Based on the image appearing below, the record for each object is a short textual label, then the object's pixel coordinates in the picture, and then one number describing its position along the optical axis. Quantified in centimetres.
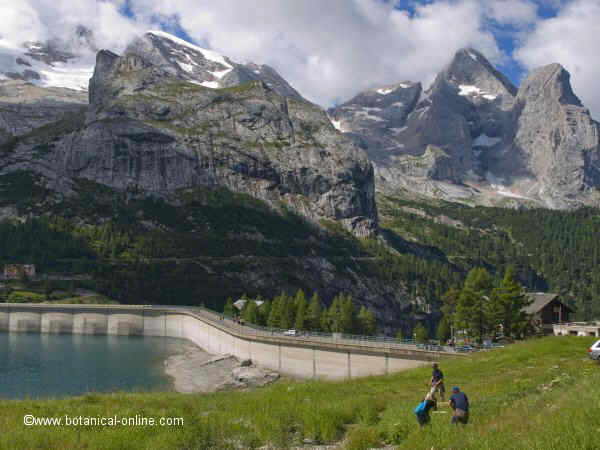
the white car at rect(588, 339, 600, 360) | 3858
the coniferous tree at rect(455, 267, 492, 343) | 8082
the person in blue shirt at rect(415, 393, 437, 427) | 2012
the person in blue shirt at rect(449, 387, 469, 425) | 1958
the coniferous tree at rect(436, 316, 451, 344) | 11619
